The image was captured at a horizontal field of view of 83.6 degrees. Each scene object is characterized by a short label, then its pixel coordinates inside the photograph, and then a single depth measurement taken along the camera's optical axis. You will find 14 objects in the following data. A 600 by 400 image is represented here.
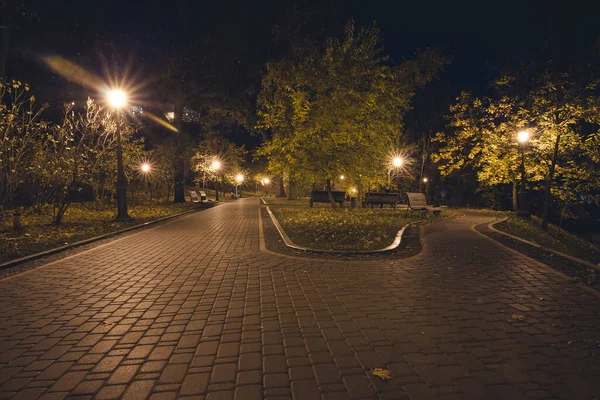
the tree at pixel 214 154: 34.06
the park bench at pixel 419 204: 16.27
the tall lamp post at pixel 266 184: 64.62
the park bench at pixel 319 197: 23.76
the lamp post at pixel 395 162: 25.08
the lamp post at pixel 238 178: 47.20
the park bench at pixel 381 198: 20.08
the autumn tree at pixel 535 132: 12.57
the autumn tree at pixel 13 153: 11.88
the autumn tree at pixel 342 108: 16.61
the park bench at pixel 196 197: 27.02
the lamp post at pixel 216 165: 33.72
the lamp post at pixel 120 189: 14.48
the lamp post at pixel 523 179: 13.03
